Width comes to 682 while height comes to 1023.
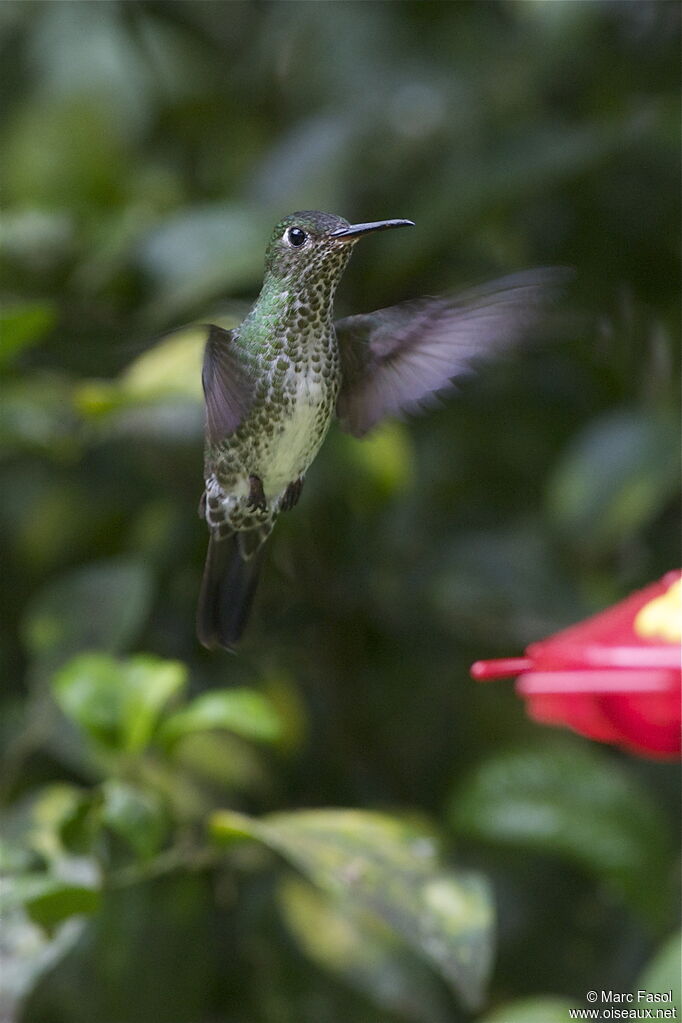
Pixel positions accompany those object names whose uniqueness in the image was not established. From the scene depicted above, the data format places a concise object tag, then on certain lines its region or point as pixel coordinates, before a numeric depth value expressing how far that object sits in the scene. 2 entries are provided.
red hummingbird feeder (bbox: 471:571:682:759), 2.76
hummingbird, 2.71
